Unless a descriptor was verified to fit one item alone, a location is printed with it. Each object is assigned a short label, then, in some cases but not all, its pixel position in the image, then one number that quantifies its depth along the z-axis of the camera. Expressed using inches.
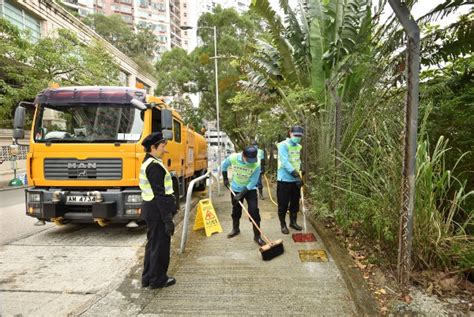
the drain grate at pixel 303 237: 205.0
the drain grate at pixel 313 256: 172.9
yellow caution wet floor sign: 225.1
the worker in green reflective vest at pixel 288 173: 215.2
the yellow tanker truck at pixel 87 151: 215.9
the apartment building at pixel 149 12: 2530.5
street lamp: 512.7
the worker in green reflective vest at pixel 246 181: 201.1
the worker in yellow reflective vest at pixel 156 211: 140.3
